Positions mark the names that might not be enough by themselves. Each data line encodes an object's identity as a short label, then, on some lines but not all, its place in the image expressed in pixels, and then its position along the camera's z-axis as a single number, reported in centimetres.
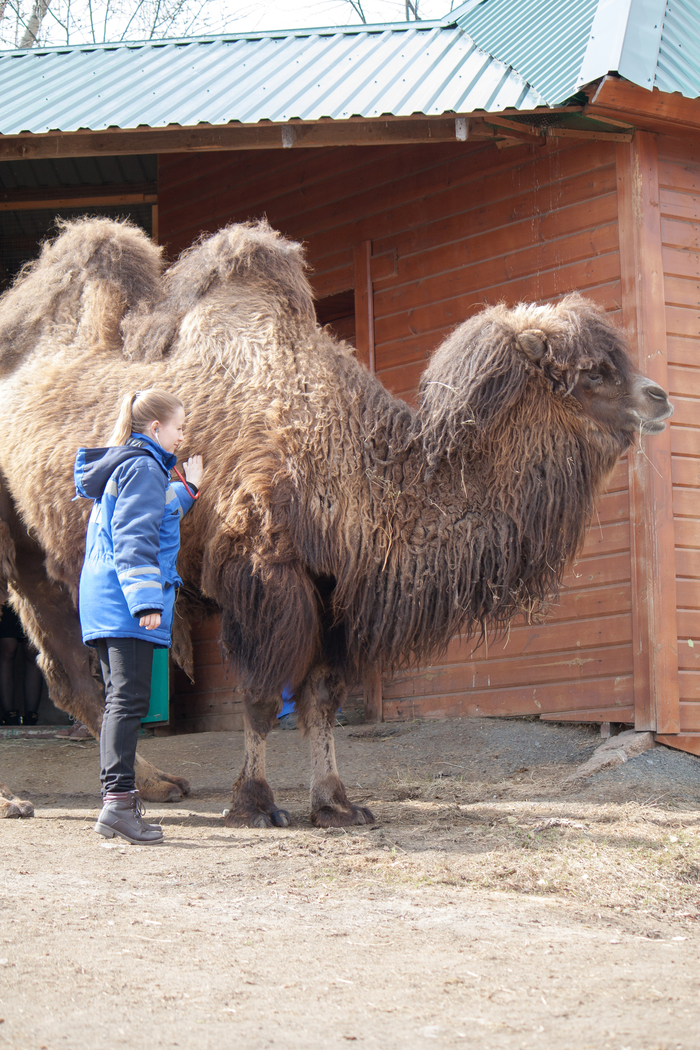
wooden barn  590
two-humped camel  452
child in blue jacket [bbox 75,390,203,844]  405
